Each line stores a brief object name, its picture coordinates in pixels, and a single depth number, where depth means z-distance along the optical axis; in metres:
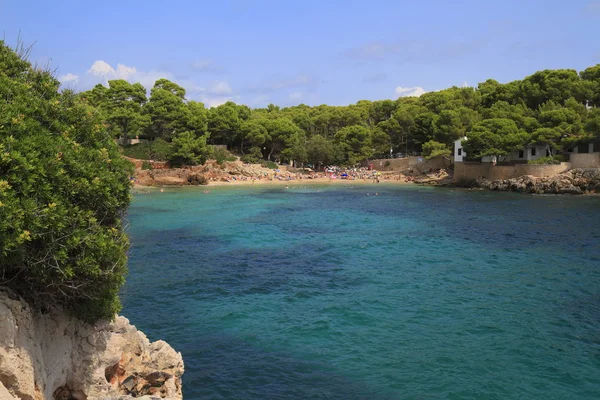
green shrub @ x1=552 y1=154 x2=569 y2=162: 54.78
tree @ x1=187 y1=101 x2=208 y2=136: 71.92
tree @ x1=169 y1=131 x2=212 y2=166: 65.94
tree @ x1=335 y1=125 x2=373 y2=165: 83.62
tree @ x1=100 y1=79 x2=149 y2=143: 66.69
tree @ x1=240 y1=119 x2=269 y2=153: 79.31
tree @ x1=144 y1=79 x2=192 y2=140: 72.44
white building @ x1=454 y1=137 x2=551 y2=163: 59.17
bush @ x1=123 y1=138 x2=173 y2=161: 68.00
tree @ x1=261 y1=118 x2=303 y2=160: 81.62
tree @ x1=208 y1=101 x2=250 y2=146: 79.69
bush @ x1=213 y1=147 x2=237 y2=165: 73.50
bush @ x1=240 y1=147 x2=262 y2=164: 79.06
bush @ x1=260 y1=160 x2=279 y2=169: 79.94
